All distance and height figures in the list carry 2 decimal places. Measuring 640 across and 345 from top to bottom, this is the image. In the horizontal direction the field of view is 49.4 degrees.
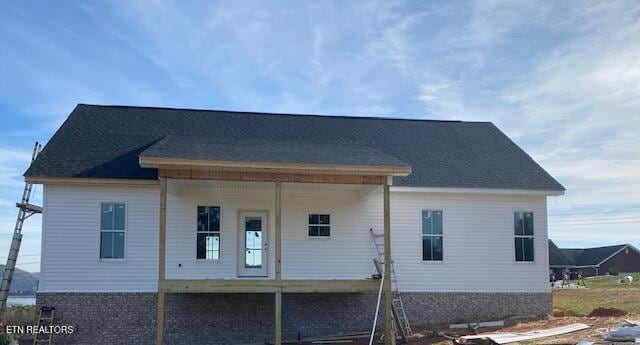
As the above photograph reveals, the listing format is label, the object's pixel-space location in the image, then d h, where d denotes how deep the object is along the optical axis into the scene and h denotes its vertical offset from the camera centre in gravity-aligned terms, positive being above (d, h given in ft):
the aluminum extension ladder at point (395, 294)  62.54 -4.42
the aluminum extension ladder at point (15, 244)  63.46 +0.29
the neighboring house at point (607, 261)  217.77 -4.77
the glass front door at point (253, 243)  63.77 +0.34
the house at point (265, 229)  55.88 +1.57
